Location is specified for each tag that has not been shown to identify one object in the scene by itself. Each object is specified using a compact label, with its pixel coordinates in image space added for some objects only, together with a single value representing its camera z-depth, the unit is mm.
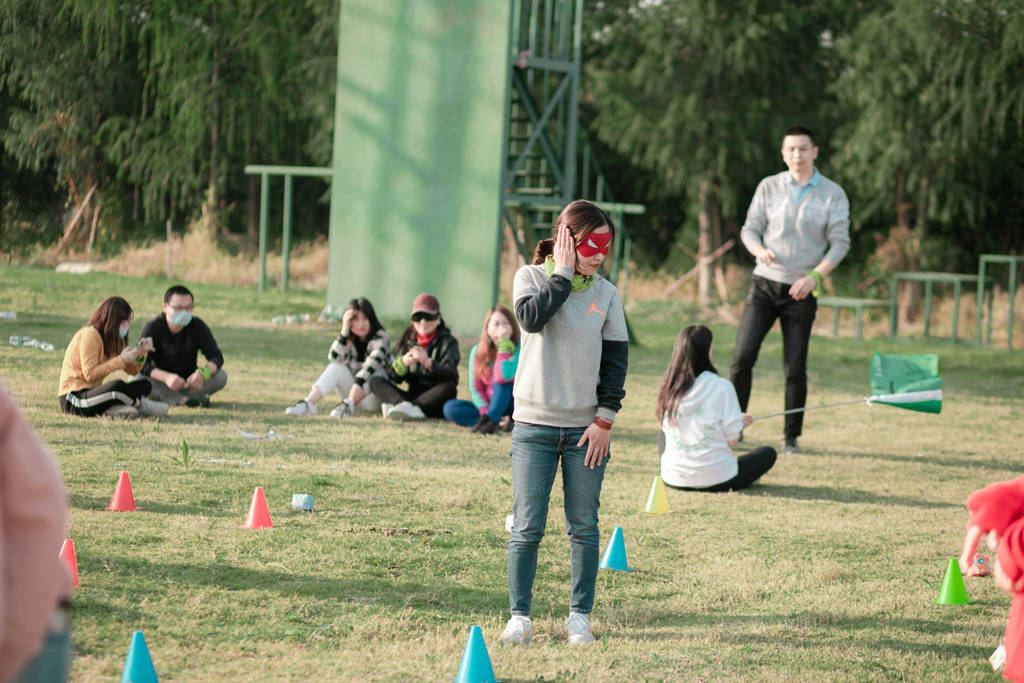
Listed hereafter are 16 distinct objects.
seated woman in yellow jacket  15930
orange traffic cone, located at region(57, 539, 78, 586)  8660
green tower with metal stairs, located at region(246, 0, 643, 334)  29906
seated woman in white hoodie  13250
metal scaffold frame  29766
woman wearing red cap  18047
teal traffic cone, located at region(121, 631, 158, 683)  6703
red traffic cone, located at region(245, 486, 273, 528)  10789
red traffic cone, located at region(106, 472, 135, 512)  11023
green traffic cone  9618
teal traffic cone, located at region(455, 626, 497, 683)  7180
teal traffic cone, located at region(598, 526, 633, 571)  10234
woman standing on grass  8078
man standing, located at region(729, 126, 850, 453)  16172
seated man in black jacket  17406
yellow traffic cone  12500
